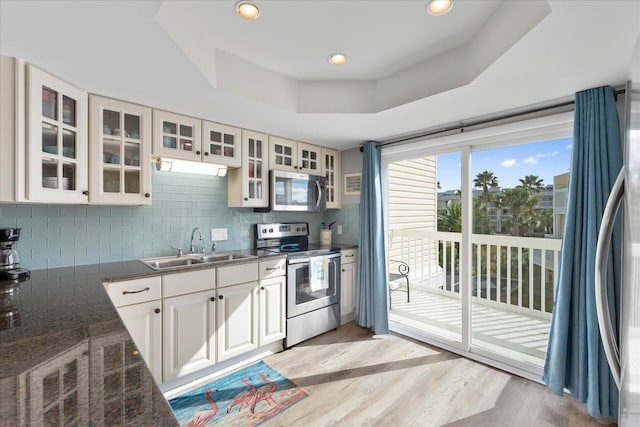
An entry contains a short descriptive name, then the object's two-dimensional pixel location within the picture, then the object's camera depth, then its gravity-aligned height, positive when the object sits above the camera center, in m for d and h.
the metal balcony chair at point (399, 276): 3.54 -0.74
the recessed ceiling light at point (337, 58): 1.94 +1.06
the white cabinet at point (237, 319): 2.36 -0.87
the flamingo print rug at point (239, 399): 1.88 -1.30
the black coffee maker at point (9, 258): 1.70 -0.25
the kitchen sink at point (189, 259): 2.38 -0.38
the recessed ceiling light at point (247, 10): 1.47 +1.06
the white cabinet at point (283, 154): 3.04 +0.66
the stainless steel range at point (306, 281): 2.83 -0.68
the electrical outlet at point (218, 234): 2.88 -0.18
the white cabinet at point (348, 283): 3.34 -0.79
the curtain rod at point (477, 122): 2.11 +0.80
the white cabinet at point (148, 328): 1.94 -0.76
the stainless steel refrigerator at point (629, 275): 0.78 -0.20
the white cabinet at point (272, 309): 2.62 -0.86
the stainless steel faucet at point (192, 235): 2.70 -0.22
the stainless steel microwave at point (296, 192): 3.01 +0.26
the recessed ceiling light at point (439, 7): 1.45 +1.05
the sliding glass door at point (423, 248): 3.14 -0.41
